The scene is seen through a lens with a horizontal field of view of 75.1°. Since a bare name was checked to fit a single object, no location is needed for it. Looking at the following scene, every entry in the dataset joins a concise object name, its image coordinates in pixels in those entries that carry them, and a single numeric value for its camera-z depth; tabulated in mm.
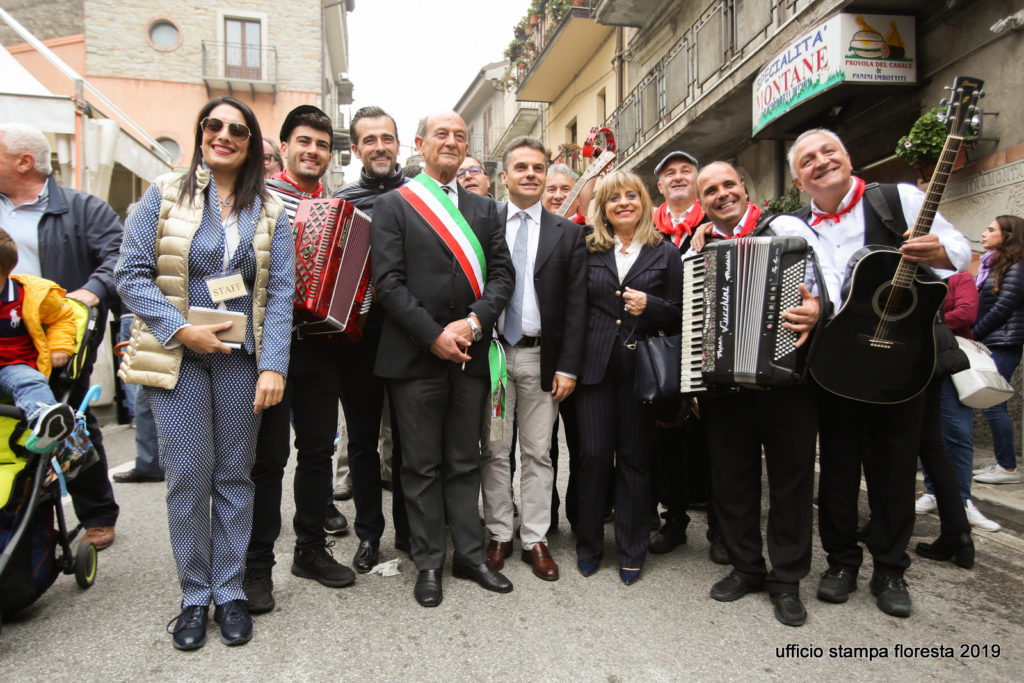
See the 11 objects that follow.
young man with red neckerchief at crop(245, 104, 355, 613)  2947
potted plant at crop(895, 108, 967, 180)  6008
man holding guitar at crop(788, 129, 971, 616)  2955
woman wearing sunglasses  2562
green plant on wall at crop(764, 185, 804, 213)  8453
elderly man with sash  3049
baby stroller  2609
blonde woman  3322
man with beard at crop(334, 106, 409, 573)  3361
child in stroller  2658
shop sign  6980
